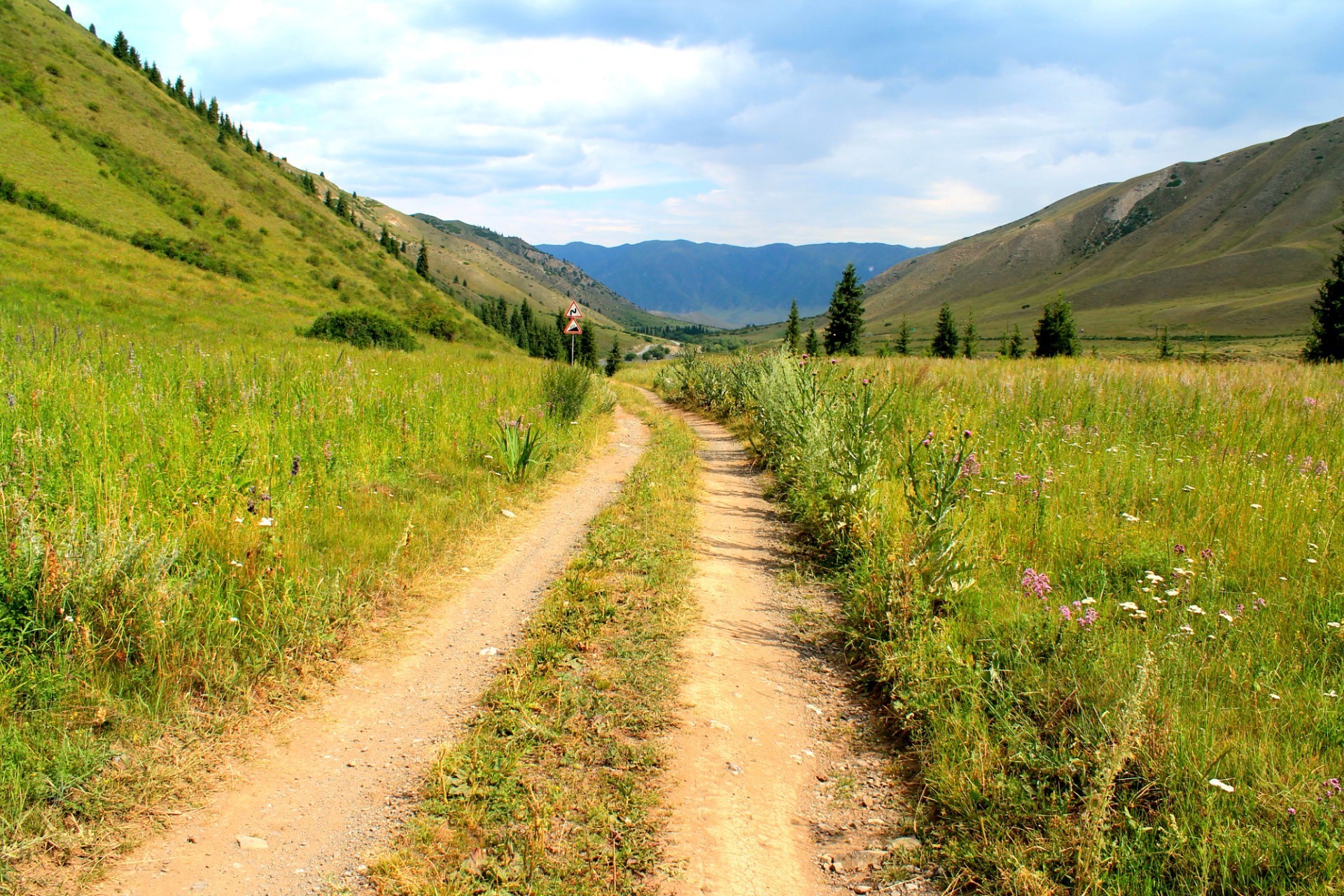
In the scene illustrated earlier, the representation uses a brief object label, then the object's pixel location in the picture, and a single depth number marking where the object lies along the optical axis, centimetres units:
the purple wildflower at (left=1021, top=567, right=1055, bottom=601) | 375
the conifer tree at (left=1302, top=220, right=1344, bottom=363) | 4034
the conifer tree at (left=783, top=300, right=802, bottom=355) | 5908
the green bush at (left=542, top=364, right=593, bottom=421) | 1173
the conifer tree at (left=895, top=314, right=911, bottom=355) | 6388
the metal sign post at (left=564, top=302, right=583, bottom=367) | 1985
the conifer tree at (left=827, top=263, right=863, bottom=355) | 5569
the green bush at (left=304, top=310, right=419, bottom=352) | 2425
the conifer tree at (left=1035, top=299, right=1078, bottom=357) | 5531
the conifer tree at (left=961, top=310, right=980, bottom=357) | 5839
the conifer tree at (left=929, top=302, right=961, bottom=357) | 6544
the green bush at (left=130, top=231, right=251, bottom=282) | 3431
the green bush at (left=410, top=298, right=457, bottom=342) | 4206
